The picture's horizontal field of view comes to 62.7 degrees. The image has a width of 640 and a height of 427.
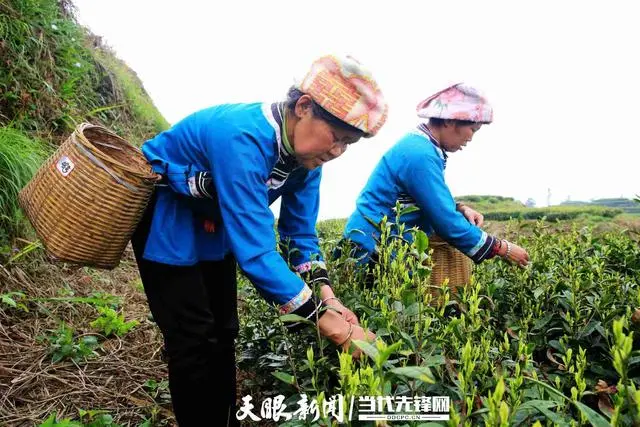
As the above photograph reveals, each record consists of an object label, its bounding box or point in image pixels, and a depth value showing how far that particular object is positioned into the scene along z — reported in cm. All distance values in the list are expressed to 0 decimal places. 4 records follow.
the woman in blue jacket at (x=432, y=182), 284
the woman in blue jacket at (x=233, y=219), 188
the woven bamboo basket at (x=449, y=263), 299
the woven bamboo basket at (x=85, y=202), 210
